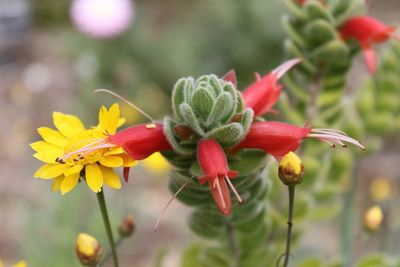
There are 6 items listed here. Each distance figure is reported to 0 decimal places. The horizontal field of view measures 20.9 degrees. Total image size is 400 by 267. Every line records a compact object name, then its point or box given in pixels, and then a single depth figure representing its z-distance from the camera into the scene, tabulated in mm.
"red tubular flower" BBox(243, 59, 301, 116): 309
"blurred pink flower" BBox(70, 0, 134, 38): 907
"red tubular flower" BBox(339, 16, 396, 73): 353
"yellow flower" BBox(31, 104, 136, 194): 282
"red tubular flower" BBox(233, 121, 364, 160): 289
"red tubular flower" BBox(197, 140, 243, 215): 274
